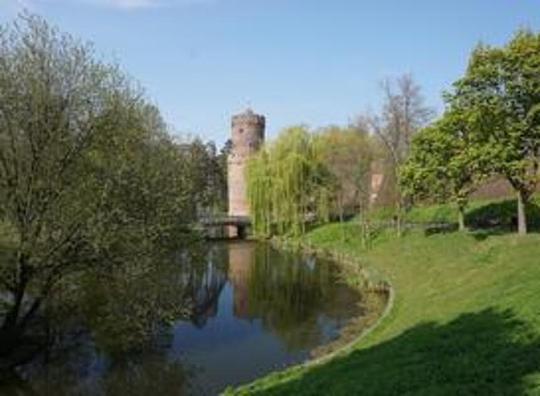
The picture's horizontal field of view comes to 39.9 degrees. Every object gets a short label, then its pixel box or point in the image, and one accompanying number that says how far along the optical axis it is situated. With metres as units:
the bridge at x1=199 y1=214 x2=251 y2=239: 65.81
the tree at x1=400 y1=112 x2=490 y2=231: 28.09
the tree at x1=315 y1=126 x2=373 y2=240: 51.28
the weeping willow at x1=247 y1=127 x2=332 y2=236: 55.31
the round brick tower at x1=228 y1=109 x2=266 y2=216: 77.25
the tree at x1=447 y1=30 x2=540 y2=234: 26.55
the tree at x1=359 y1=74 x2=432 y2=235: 44.94
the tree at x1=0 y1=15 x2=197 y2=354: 17.89
